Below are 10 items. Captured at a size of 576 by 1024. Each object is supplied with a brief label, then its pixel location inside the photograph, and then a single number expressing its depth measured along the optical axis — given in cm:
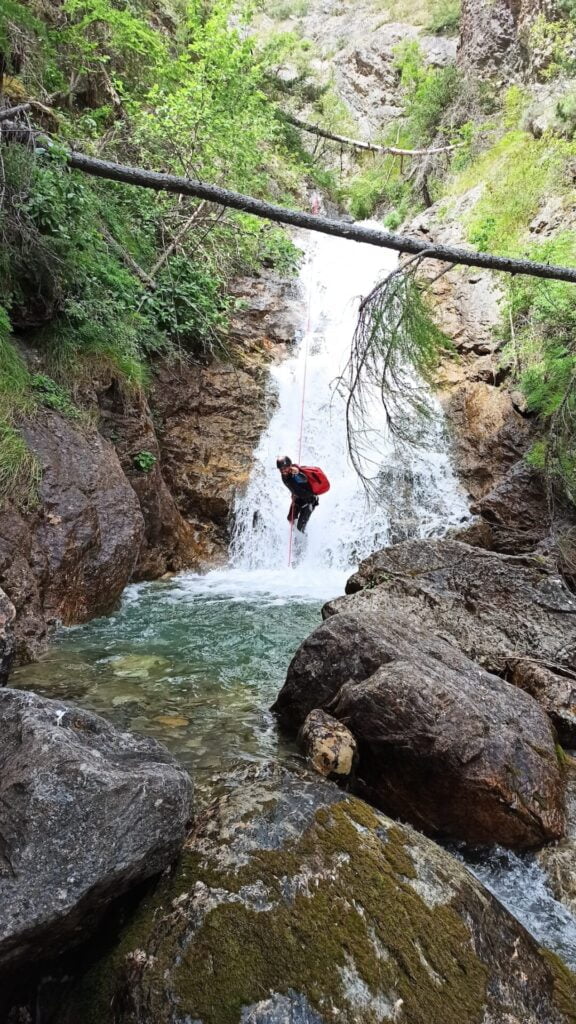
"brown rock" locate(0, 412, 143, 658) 558
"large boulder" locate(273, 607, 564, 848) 328
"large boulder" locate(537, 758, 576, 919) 295
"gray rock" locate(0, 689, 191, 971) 184
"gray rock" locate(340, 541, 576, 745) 507
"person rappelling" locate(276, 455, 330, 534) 887
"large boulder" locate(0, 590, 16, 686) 370
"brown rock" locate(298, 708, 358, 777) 339
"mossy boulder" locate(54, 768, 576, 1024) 188
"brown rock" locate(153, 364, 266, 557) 1040
